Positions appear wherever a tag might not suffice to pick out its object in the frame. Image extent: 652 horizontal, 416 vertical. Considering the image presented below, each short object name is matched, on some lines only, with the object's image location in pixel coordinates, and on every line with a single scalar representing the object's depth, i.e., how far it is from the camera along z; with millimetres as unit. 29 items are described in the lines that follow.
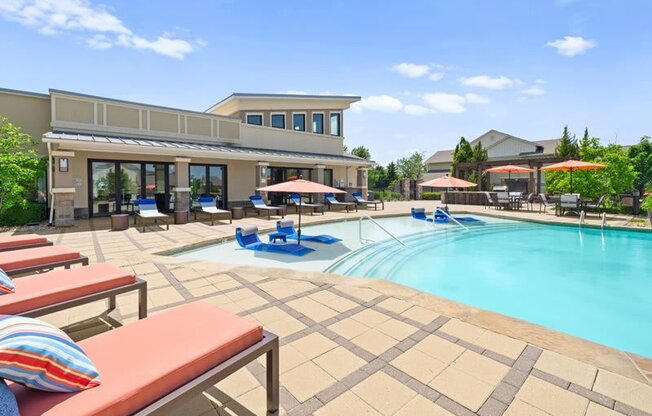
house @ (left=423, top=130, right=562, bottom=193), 32062
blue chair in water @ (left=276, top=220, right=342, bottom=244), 8922
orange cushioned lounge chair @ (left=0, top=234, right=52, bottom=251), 5322
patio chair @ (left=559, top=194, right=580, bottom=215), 15704
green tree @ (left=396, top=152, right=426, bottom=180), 51062
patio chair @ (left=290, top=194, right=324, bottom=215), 16422
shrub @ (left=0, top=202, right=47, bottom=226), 11250
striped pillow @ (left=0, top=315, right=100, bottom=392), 1430
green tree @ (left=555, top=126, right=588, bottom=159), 28289
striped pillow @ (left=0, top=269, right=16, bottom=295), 2971
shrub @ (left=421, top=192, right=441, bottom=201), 31645
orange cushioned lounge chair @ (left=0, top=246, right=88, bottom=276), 4098
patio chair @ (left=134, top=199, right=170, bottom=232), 11172
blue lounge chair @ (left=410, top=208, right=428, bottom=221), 15438
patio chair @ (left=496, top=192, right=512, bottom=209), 19375
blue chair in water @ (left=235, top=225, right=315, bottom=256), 8297
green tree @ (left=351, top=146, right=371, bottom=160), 54531
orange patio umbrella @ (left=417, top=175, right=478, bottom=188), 15102
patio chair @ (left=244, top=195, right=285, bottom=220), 14398
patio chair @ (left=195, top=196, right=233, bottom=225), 12617
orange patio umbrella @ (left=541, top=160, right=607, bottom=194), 14953
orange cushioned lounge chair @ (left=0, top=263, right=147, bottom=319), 2764
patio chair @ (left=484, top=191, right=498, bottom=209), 21688
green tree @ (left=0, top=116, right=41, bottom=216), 10394
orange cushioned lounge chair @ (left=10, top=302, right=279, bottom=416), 1557
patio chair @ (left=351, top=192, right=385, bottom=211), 19438
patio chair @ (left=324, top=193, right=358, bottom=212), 17703
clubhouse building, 12266
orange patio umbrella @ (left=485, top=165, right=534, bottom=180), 20238
